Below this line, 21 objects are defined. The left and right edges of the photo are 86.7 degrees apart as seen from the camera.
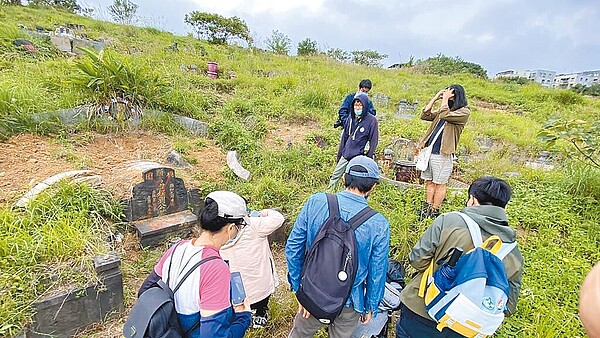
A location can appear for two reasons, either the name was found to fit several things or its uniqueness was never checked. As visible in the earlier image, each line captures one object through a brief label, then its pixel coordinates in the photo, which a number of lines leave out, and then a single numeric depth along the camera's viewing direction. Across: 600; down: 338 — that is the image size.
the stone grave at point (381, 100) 8.39
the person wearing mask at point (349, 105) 3.98
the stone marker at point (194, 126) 5.27
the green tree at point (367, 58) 15.28
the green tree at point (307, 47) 15.66
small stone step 3.18
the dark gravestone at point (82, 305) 2.21
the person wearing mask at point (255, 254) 2.30
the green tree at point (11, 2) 13.06
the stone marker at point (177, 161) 4.26
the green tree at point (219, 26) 15.27
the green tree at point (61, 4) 14.85
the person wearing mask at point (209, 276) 1.34
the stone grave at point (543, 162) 5.26
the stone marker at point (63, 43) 7.46
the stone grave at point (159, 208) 3.23
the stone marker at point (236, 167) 4.36
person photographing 3.16
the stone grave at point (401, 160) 4.52
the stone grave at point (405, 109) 7.38
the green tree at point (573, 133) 3.60
